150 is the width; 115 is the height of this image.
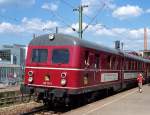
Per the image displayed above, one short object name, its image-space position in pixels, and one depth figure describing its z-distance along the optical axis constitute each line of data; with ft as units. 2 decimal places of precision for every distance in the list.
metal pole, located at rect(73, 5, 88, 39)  50.36
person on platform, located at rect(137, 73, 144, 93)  40.82
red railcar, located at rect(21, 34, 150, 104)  24.54
